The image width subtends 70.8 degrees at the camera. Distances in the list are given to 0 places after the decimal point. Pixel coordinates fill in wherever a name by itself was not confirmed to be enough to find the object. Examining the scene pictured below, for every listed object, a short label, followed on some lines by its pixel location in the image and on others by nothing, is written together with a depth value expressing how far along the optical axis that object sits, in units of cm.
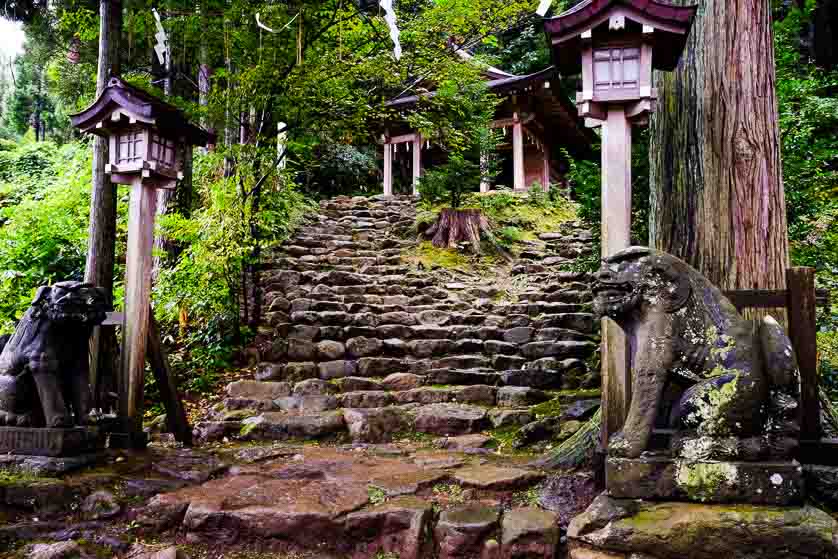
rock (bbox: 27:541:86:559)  330
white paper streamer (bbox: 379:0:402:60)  636
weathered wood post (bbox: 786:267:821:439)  335
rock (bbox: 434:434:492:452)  537
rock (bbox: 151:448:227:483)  450
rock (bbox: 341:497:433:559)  343
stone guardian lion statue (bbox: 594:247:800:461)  298
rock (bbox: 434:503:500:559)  325
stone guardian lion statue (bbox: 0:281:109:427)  429
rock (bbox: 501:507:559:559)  316
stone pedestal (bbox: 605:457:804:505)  288
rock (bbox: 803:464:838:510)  318
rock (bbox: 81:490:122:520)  384
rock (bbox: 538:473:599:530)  364
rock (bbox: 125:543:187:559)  332
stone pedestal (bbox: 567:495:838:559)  268
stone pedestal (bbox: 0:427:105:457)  426
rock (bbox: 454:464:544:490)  406
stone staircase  597
